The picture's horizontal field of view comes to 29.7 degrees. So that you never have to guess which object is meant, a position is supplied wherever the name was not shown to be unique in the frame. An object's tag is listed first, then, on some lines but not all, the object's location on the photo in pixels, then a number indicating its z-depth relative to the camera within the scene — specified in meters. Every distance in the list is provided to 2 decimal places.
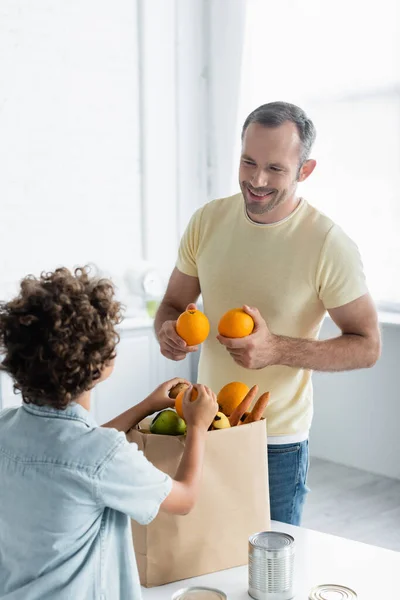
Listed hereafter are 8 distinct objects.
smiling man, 1.69
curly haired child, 0.99
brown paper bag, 1.21
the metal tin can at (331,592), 1.16
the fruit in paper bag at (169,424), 1.23
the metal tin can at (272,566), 1.15
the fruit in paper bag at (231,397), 1.35
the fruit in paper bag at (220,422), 1.24
